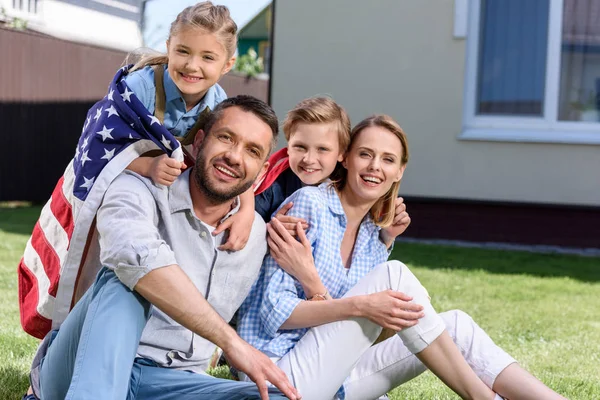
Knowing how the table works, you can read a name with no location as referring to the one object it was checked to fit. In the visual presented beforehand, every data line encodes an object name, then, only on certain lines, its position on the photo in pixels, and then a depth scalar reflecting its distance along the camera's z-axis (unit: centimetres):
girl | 305
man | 211
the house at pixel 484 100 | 801
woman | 249
